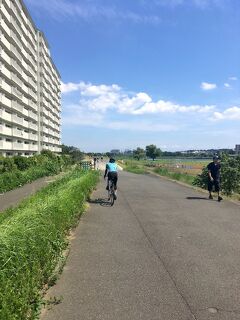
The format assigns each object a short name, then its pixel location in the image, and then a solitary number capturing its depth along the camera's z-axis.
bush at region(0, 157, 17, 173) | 19.67
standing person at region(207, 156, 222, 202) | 9.47
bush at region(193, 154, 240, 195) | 14.16
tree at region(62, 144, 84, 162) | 61.50
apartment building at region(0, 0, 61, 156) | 33.66
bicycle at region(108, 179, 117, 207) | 8.78
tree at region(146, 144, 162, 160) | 105.05
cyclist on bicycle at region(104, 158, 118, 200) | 9.07
